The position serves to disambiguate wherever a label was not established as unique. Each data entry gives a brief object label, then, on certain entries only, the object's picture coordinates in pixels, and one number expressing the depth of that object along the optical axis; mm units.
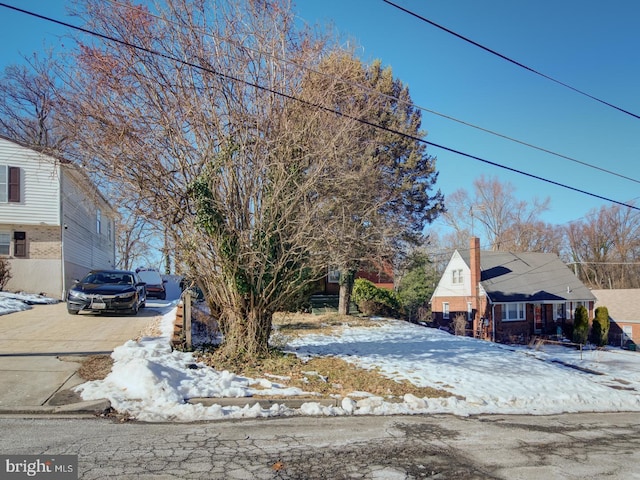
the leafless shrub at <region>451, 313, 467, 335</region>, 30422
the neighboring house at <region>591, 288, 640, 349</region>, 38500
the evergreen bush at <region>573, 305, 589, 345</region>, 32156
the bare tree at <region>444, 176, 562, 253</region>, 52469
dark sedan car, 14344
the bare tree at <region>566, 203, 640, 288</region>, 52719
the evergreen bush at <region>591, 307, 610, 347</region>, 34344
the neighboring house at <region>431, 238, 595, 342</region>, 33375
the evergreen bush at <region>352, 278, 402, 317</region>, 25281
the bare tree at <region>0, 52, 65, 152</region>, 24422
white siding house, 21844
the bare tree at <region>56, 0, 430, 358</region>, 9008
